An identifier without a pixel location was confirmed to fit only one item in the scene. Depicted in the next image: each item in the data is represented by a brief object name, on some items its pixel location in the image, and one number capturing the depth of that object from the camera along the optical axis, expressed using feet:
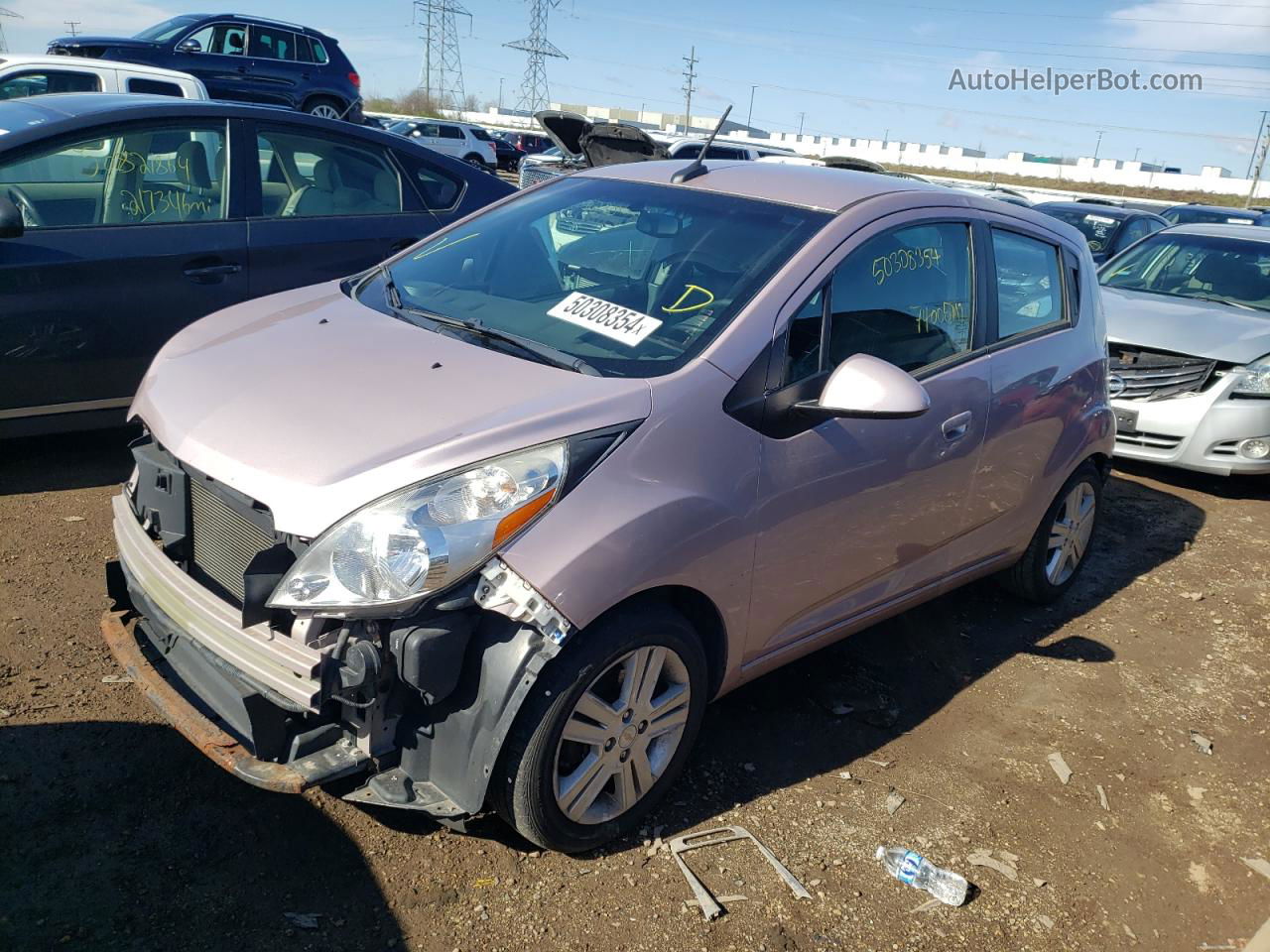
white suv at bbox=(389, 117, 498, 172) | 94.63
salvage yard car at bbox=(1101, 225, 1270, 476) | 21.56
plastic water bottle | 9.40
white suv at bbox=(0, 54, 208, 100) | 33.68
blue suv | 46.60
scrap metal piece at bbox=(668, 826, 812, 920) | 8.84
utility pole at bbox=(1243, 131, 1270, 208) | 171.98
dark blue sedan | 14.78
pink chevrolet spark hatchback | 7.82
